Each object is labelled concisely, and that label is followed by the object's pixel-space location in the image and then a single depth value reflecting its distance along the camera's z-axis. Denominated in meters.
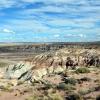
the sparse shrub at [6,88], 25.97
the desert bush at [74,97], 20.28
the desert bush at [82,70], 33.79
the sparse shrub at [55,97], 20.94
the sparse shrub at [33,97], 21.72
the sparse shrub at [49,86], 24.95
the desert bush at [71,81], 26.07
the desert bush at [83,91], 22.01
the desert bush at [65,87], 23.80
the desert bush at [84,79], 27.43
